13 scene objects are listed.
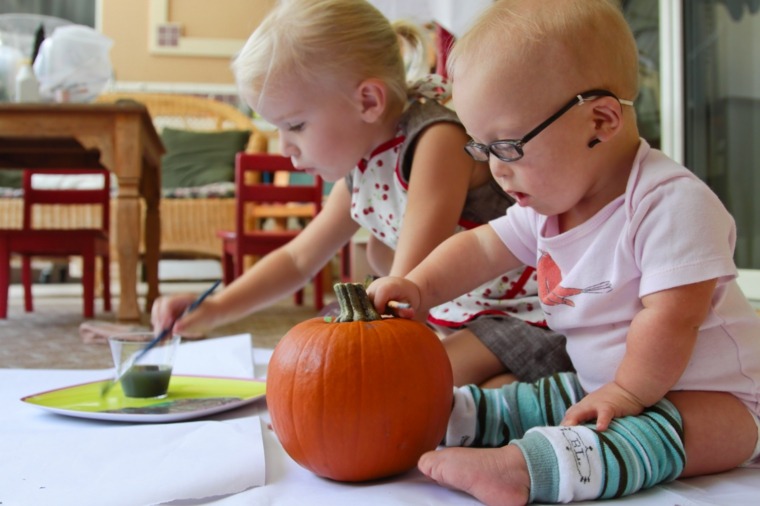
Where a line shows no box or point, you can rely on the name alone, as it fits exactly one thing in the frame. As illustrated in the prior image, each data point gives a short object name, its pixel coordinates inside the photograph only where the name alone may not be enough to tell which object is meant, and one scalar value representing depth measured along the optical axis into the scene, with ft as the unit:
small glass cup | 3.18
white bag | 8.19
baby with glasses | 2.03
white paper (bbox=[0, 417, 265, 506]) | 2.05
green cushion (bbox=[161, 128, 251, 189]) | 13.73
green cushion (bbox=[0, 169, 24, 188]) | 13.42
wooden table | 7.09
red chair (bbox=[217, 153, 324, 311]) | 9.84
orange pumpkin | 2.08
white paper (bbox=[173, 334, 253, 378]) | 4.11
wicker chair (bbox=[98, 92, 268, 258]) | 12.05
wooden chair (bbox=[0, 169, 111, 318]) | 8.16
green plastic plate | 2.87
